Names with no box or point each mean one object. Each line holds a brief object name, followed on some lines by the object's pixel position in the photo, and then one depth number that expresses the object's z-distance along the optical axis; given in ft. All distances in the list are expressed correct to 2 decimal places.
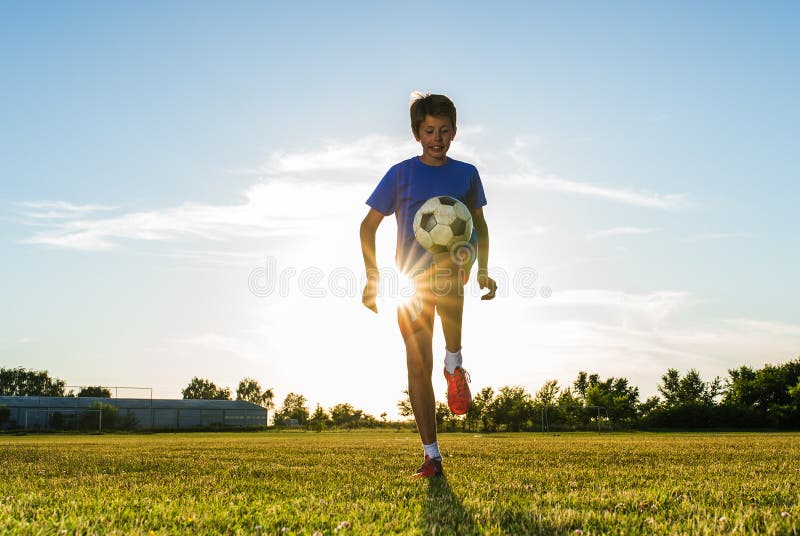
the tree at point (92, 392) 275.86
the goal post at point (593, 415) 154.50
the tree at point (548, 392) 187.62
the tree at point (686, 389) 227.20
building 195.31
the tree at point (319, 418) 233.80
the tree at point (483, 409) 164.66
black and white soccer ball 15.20
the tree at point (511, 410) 168.66
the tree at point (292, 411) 280.45
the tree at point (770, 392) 188.96
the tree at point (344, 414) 239.50
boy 15.44
